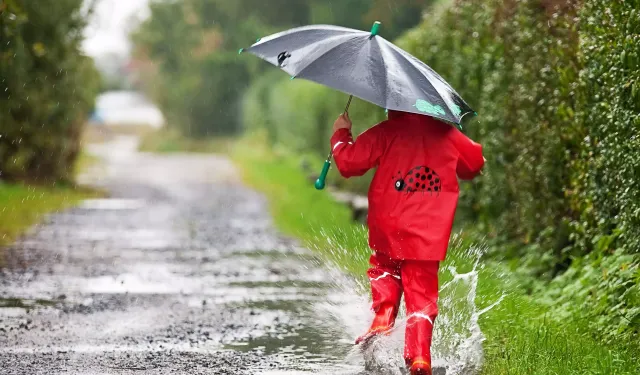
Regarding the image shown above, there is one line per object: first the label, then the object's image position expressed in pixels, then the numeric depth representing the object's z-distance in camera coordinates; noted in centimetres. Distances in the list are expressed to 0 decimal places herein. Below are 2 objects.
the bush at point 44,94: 3547
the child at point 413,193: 1134
